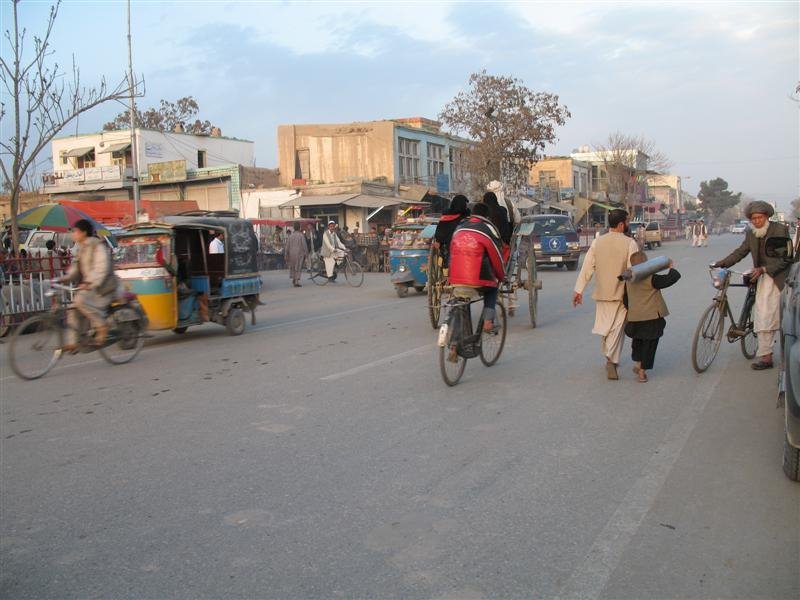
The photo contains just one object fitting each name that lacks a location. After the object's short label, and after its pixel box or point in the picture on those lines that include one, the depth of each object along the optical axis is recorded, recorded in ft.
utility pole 87.44
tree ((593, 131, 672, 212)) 222.28
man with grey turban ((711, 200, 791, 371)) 24.86
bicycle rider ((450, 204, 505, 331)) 24.66
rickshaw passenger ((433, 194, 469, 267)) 31.78
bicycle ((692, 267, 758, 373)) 25.66
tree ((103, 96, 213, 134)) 184.34
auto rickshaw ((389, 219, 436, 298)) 54.03
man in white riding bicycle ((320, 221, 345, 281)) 74.43
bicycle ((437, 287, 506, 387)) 23.68
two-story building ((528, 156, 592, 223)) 207.21
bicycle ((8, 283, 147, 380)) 27.84
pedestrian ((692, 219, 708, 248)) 148.26
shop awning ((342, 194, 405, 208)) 111.65
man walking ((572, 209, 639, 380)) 24.21
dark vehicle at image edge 14.07
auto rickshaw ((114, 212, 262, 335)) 34.35
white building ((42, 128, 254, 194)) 143.13
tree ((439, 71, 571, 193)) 123.85
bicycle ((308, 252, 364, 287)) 74.08
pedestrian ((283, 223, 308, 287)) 75.77
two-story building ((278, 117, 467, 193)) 134.51
